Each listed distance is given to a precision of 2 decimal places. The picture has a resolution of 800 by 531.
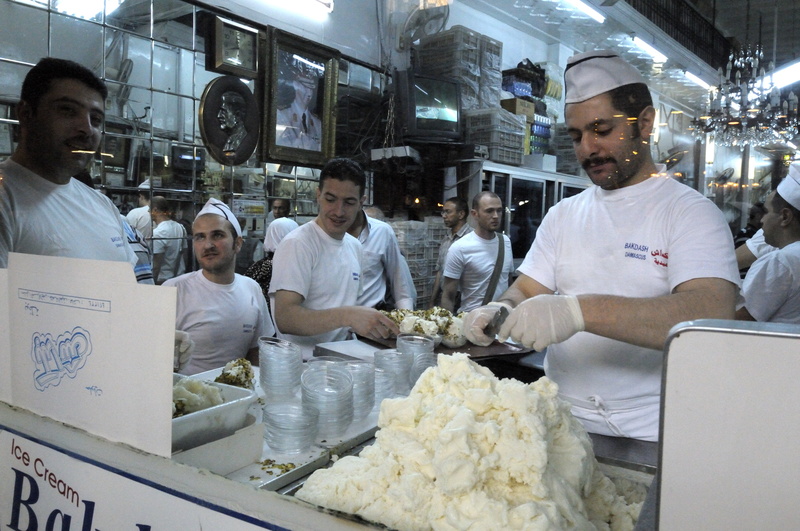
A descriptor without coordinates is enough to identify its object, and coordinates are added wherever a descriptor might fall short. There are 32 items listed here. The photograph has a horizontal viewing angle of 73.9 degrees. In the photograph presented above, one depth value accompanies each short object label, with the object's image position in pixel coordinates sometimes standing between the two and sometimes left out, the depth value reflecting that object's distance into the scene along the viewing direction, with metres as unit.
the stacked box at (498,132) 2.03
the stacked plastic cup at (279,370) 1.33
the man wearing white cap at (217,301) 2.05
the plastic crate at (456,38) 2.06
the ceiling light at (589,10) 1.50
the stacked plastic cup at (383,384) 1.37
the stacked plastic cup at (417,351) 1.45
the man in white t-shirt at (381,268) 2.46
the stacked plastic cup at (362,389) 1.23
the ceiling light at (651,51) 1.32
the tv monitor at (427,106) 2.08
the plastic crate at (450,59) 2.06
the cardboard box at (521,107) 2.04
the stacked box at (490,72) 2.07
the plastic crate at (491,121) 2.04
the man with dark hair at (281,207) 2.27
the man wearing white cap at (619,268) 1.13
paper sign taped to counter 0.82
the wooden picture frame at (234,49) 1.94
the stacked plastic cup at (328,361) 1.29
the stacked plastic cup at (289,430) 1.04
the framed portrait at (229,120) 1.96
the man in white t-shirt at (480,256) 2.04
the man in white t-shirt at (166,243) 1.80
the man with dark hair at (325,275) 2.19
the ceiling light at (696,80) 1.30
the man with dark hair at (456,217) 2.06
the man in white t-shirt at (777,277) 1.24
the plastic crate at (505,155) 2.01
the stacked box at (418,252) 2.21
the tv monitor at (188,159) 1.89
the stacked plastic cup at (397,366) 1.40
